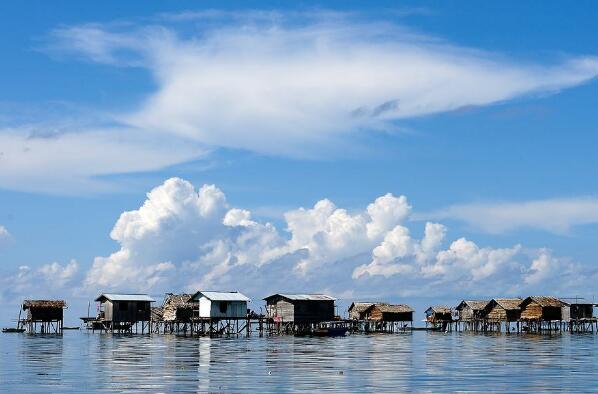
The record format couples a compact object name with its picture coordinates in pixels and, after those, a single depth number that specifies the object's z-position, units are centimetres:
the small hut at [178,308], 11350
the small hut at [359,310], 13425
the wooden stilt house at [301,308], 11350
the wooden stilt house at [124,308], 11312
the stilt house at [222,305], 10794
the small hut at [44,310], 11600
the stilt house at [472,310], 13050
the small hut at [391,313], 13012
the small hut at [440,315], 14001
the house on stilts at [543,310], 11969
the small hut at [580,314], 12275
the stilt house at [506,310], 12312
